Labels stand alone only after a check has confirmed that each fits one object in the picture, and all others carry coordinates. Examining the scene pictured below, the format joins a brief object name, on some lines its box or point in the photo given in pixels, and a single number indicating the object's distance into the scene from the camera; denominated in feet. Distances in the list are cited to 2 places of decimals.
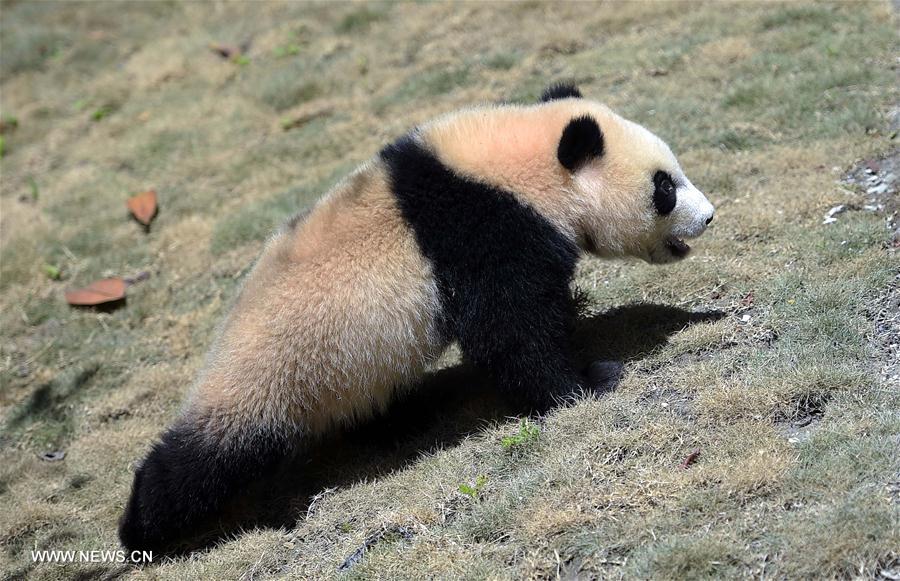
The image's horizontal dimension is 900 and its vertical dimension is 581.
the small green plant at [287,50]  73.92
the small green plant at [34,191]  66.80
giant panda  34.42
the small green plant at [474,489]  31.60
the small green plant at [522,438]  33.17
